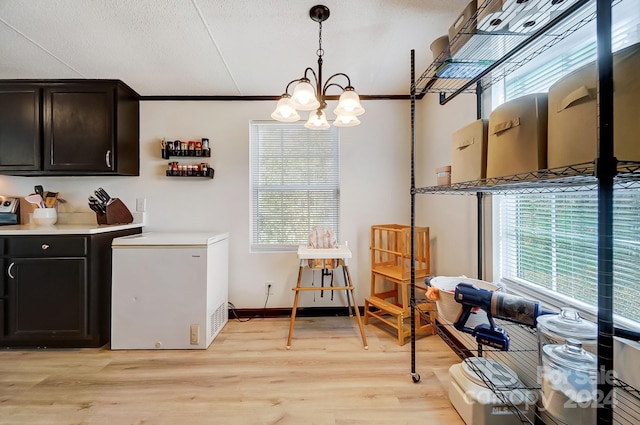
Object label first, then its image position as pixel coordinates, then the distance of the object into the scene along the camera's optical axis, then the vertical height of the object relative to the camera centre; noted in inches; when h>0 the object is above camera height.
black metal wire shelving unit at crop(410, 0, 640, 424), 25.5 +5.1
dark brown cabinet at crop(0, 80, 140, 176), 86.9 +29.7
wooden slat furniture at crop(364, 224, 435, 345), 82.9 -20.6
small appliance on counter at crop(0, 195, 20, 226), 95.1 +0.8
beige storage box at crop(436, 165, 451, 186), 58.8 +8.7
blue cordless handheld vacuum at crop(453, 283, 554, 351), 41.3 -16.5
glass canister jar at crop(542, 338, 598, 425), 36.3 -25.0
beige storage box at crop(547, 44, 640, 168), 25.9 +11.4
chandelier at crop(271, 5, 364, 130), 52.9 +24.0
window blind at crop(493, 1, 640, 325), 37.6 -3.8
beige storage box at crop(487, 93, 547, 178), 36.5 +11.8
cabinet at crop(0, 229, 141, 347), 77.5 -23.5
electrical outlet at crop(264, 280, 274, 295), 103.1 -30.3
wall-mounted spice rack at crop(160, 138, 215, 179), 97.8 +22.5
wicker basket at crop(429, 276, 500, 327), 47.6 -17.1
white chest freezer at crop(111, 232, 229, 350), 78.3 -25.3
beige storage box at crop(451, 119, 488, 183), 47.6 +11.9
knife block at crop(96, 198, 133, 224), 93.8 -1.0
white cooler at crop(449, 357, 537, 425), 48.6 -35.9
